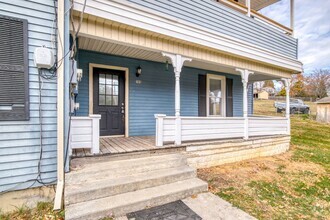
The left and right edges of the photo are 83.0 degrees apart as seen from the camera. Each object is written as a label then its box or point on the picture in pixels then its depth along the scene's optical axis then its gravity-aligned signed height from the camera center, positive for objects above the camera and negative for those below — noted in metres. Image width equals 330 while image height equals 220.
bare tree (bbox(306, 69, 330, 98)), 33.38 +4.93
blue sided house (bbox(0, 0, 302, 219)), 2.76 +0.44
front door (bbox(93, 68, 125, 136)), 5.22 +0.29
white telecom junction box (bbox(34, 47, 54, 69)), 2.75 +0.77
